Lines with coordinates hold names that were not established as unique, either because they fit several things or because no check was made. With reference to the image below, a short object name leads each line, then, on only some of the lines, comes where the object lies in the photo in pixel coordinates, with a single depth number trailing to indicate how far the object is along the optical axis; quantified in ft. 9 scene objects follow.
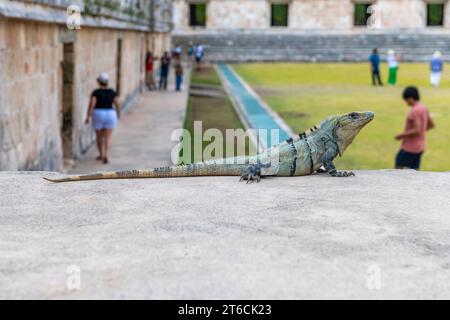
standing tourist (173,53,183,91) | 81.00
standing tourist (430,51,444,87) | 81.15
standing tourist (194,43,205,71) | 122.01
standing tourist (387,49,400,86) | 81.27
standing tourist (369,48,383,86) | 85.20
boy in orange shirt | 29.07
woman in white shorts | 37.73
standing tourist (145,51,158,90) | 83.25
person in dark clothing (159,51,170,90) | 84.17
